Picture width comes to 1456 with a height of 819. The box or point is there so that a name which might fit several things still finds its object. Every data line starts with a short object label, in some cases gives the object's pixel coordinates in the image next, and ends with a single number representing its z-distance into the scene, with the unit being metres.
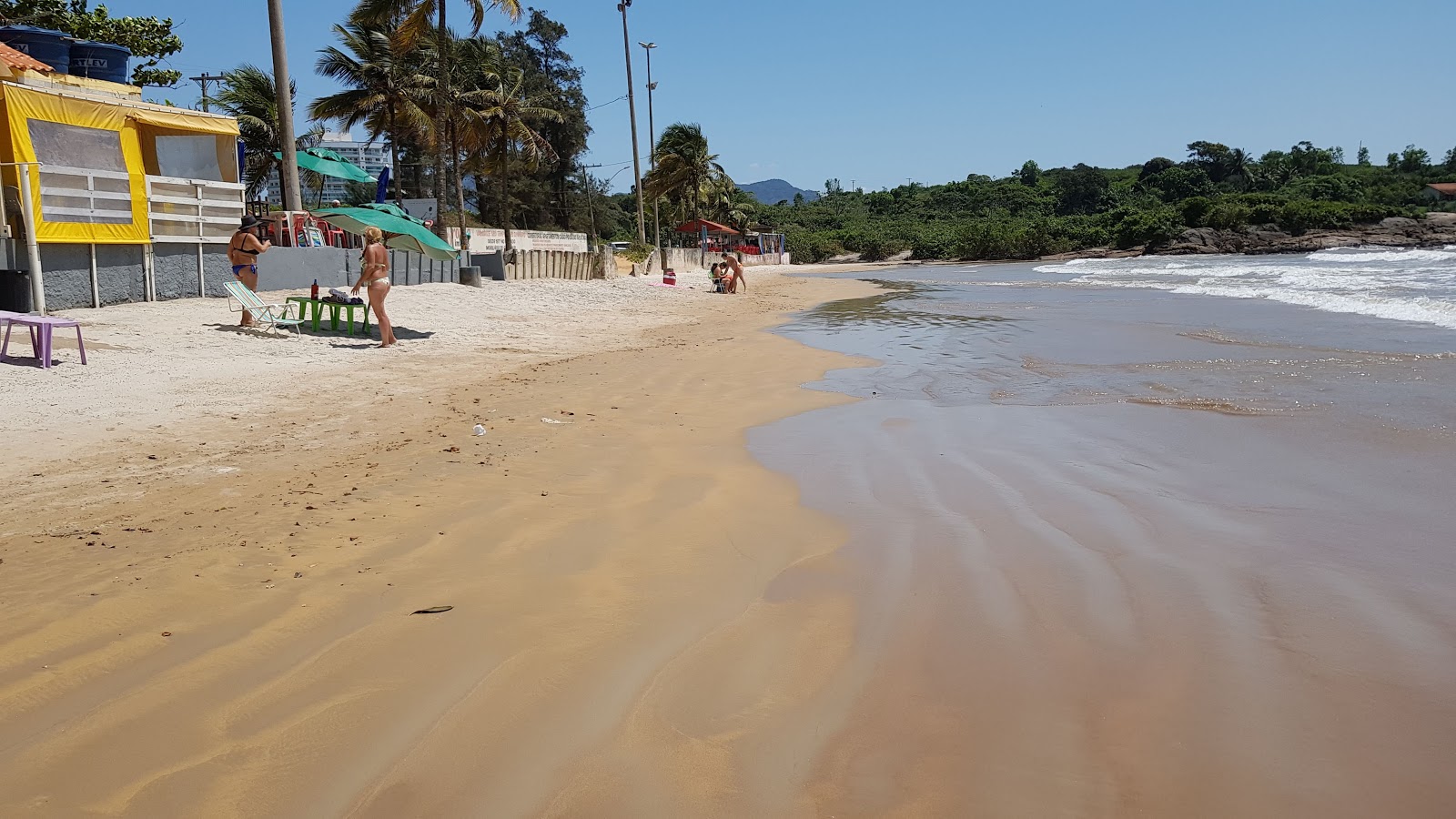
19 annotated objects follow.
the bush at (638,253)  37.00
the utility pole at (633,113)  35.19
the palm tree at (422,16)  23.08
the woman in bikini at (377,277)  11.30
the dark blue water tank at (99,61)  14.59
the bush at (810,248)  73.06
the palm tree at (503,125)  31.97
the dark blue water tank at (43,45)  13.55
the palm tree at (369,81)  29.34
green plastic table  11.76
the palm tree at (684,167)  53.00
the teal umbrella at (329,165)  21.92
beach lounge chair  11.52
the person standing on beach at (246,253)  12.27
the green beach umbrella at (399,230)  12.12
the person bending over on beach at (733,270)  28.22
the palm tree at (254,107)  28.64
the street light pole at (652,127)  39.76
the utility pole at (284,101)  16.55
